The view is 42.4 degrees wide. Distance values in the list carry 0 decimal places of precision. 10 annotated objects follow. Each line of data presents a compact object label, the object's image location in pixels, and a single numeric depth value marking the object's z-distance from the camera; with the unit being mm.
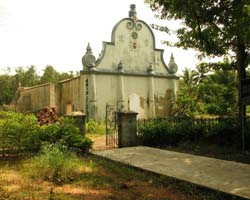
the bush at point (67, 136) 10180
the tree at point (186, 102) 24203
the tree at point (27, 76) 51375
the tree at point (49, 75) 50288
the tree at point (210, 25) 10969
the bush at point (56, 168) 6852
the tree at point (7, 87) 46844
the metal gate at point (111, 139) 13103
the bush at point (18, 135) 9797
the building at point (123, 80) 22509
